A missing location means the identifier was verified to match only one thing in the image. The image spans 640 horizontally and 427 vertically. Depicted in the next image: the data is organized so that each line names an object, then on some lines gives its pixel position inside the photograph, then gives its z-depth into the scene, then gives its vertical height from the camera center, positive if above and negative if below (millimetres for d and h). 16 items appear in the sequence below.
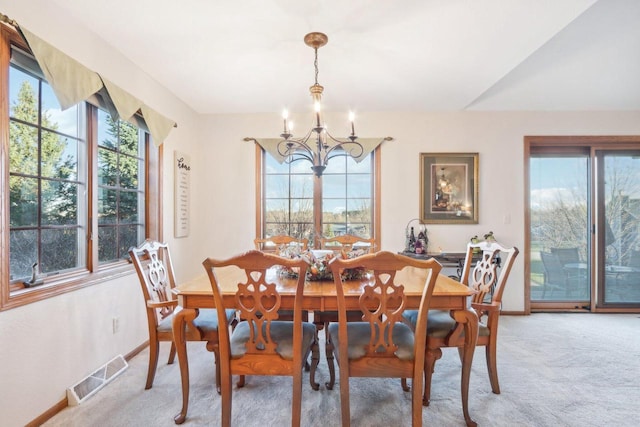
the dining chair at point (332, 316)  1981 -774
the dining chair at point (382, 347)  1491 -699
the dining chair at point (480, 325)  1760 -693
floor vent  1888 -1147
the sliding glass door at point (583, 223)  3762 -124
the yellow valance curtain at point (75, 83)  1655 +841
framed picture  3754 +302
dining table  1620 -492
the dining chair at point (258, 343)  1510 -691
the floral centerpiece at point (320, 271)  1928 -381
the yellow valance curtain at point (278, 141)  3701 +838
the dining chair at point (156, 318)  1837 -689
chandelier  2100 +666
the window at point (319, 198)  3891 +191
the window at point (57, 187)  1656 +175
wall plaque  3283 +234
